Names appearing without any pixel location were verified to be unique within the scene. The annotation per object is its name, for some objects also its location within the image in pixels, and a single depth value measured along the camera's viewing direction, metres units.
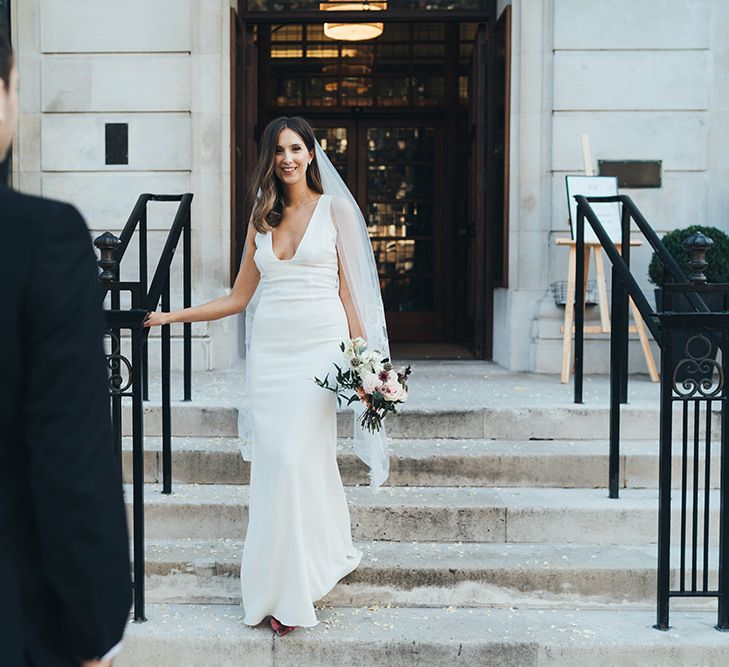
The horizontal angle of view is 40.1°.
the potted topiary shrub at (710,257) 7.02
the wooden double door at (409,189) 11.74
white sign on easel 7.21
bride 4.07
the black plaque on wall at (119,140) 7.77
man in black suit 1.48
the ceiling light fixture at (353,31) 10.12
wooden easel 7.05
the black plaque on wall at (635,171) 7.72
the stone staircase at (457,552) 4.03
